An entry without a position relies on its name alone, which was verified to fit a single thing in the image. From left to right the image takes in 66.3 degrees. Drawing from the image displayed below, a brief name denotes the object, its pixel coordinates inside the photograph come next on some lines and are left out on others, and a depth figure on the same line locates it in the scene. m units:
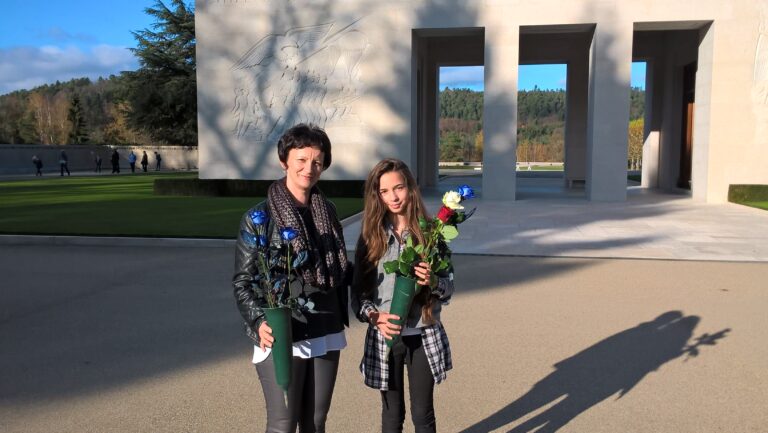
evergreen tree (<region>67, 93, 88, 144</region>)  68.31
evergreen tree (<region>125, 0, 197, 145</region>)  39.66
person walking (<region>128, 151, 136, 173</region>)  44.46
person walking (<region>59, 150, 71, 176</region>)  35.97
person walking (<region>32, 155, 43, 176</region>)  36.66
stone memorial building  17.70
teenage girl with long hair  2.56
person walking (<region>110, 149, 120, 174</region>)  41.43
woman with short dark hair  2.27
